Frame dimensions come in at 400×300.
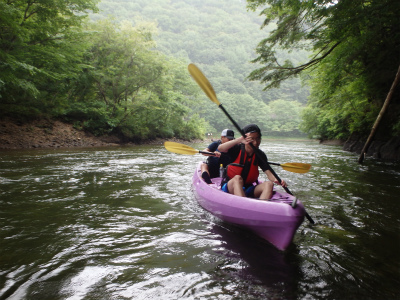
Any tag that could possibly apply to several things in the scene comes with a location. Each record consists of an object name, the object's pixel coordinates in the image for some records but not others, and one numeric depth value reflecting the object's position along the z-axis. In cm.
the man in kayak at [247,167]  296
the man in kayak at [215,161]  413
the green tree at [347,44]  491
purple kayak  217
